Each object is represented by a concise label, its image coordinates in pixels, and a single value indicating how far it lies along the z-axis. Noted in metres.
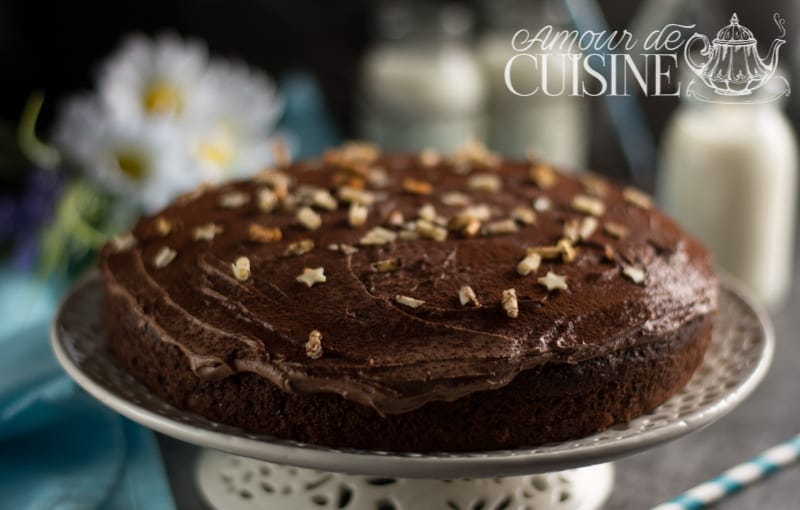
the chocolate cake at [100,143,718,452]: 0.49
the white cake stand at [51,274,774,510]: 0.48
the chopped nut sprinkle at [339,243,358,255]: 0.54
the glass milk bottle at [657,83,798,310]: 0.71
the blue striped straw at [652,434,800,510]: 0.55
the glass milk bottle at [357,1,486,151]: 0.83
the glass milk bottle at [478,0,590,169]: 0.85
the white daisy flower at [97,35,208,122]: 0.72
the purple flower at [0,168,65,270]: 0.73
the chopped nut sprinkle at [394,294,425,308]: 0.50
